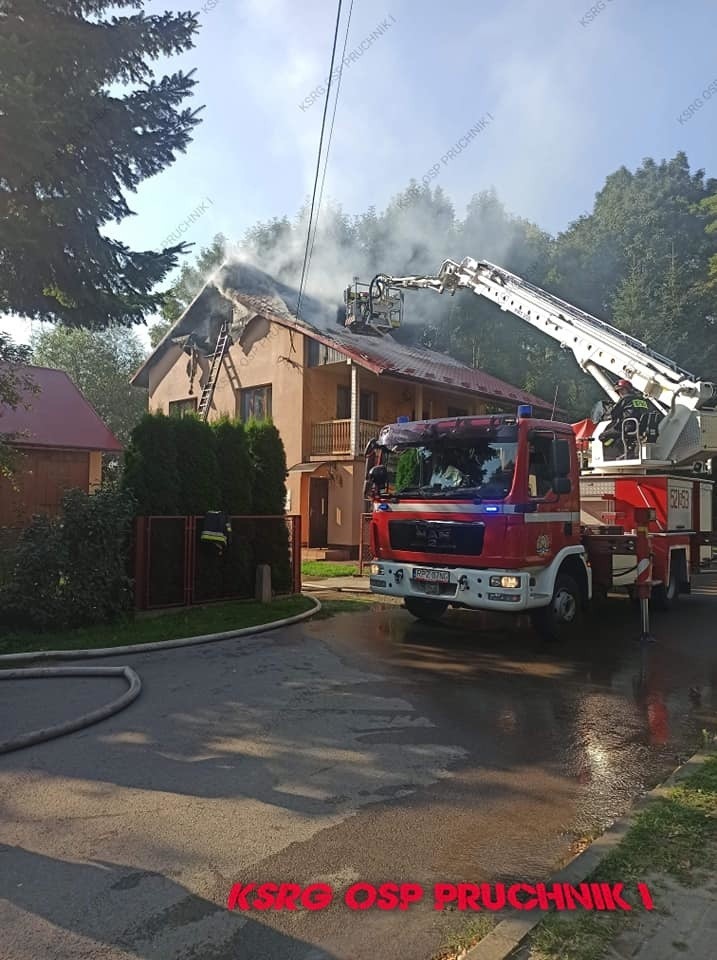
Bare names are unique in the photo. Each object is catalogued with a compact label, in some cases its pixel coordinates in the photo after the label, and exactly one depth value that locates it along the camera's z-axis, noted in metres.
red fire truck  8.37
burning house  20.64
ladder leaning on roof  24.22
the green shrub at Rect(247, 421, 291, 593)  12.62
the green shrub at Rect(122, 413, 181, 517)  10.61
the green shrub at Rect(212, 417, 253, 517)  11.98
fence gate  10.55
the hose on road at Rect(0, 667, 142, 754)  5.25
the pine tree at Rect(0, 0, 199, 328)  9.27
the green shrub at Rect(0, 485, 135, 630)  9.11
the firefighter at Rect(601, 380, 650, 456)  11.69
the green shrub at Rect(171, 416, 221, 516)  11.25
